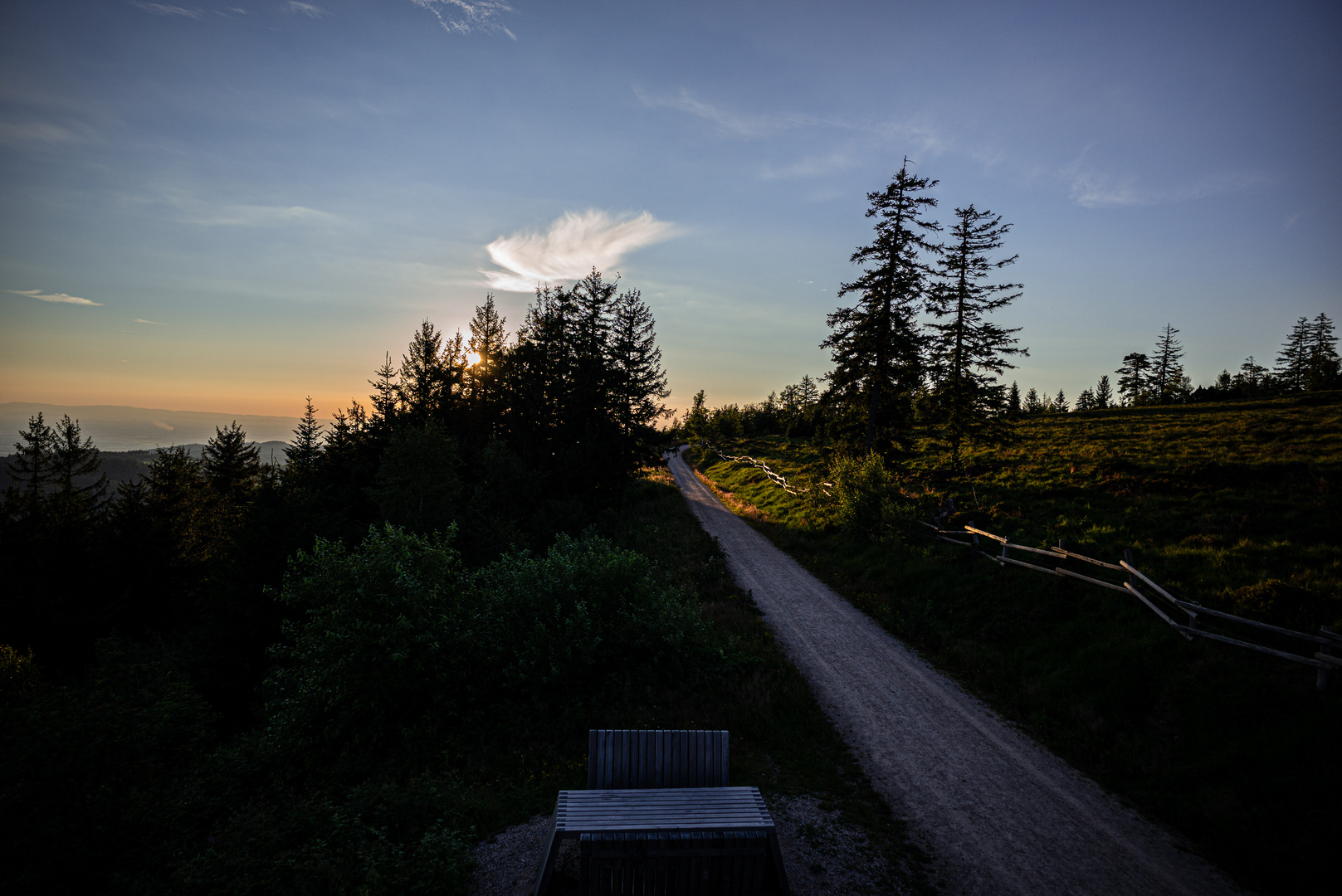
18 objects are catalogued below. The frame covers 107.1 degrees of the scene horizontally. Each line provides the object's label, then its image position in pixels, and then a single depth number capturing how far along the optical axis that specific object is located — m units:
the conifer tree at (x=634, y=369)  33.31
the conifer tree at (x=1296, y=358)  69.12
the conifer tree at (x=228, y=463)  39.50
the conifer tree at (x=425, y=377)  32.62
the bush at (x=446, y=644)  9.91
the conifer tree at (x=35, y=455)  38.16
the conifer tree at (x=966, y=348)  27.66
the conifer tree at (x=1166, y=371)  76.88
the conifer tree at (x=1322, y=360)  56.41
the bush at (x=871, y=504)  21.97
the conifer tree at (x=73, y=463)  37.41
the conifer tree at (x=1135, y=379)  80.19
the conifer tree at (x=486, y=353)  35.34
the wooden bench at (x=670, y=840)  6.02
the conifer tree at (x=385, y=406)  31.09
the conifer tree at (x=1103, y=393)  114.62
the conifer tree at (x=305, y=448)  31.59
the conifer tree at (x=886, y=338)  26.19
